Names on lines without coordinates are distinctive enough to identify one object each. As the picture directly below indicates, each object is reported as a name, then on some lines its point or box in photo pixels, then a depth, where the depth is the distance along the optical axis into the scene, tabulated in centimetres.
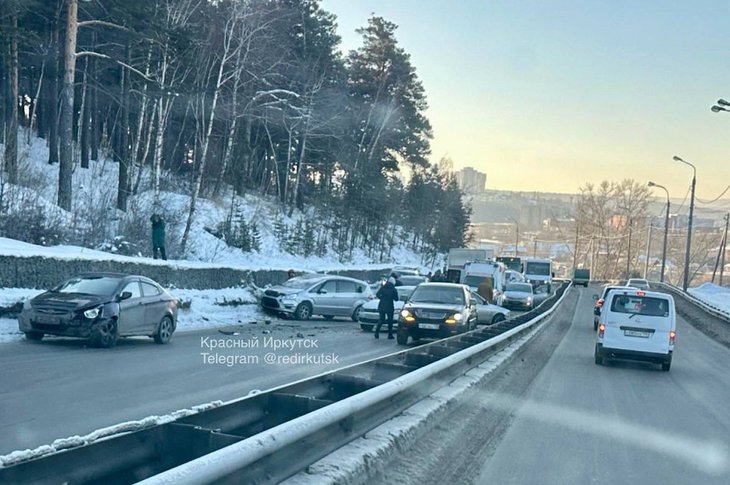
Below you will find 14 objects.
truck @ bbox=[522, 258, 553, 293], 5625
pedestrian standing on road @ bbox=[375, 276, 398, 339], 2041
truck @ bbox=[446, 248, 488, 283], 4634
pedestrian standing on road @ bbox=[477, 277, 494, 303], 2927
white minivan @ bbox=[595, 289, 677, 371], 1650
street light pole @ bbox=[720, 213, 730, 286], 7025
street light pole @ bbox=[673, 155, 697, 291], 4856
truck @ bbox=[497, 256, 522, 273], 6259
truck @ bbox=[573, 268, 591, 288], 7856
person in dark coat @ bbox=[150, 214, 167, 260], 2408
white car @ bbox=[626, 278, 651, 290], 4531
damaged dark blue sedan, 1412
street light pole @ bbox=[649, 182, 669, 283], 6474
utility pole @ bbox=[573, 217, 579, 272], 10521
